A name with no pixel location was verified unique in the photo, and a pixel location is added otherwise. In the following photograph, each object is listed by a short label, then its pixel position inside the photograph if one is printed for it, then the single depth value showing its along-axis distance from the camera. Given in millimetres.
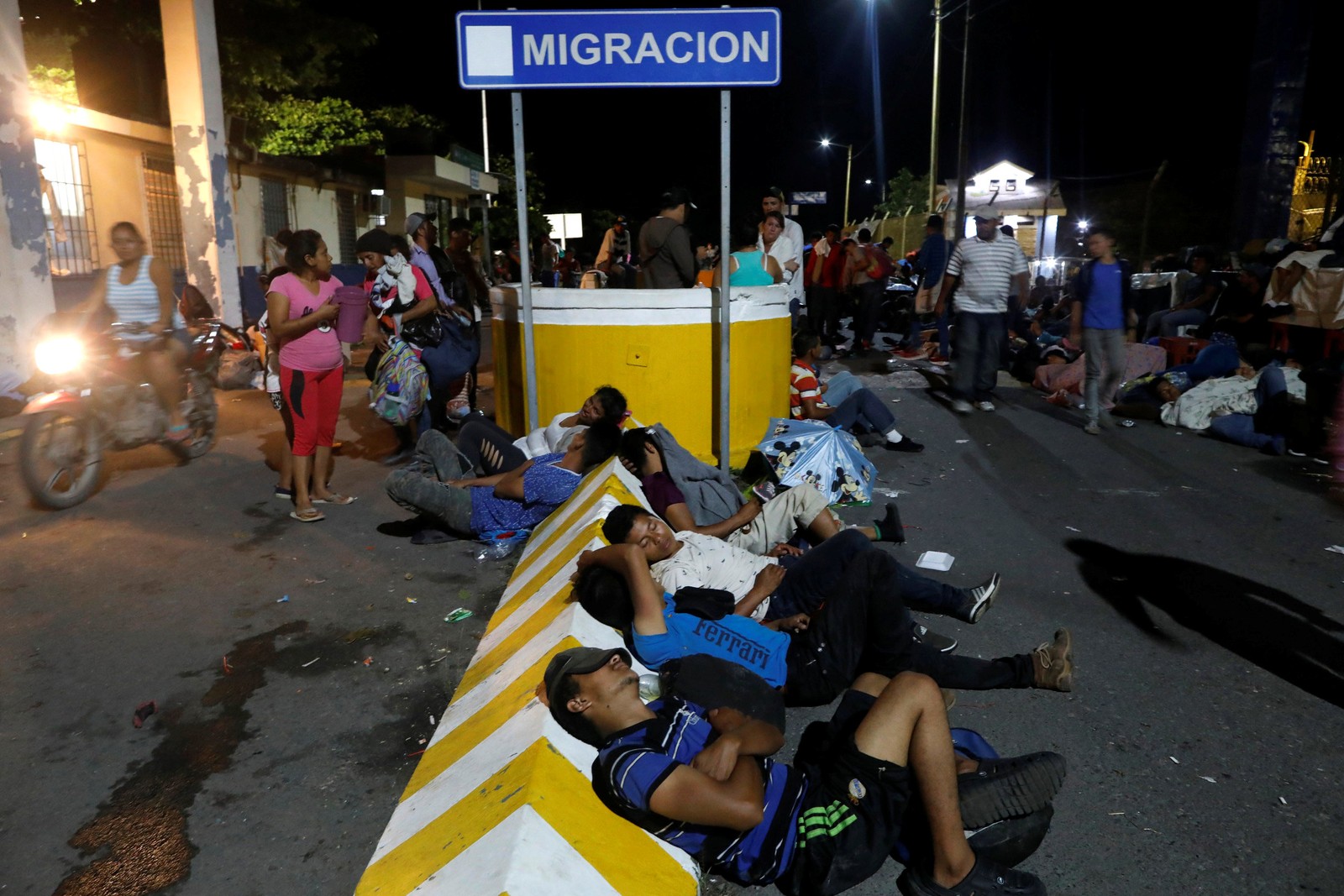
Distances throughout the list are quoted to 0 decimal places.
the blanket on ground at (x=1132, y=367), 10141
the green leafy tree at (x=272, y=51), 17250
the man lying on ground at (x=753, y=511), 4961
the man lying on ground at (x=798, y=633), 3561
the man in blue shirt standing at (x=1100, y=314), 8578
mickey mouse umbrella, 6605
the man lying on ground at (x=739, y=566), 3957
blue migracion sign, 5730
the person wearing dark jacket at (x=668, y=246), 7449
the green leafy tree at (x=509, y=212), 38188
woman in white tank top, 6711
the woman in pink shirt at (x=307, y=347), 5934
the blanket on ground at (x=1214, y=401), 8406
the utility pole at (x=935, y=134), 23281
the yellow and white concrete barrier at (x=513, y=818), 2354
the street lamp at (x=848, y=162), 59250
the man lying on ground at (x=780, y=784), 2498
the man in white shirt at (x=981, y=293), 9141
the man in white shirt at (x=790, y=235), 10602
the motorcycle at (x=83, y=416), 6246
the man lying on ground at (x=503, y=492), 5578
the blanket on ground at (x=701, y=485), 5227
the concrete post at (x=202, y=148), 14062
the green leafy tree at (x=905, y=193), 62750
